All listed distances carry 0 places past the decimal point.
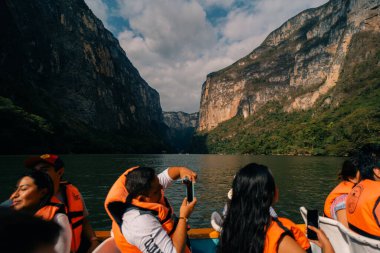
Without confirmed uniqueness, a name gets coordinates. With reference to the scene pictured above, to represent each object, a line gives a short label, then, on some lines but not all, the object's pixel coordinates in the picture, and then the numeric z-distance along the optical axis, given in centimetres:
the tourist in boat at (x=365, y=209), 259
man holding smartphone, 240
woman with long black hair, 214
